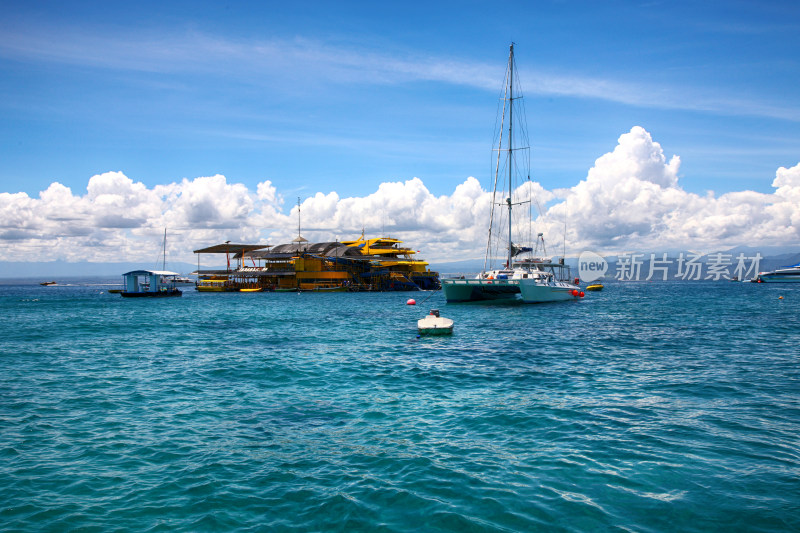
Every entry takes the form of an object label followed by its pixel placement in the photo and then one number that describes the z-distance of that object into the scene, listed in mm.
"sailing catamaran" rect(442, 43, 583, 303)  50875
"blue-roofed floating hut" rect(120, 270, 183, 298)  77488
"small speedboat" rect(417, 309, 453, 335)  29844
